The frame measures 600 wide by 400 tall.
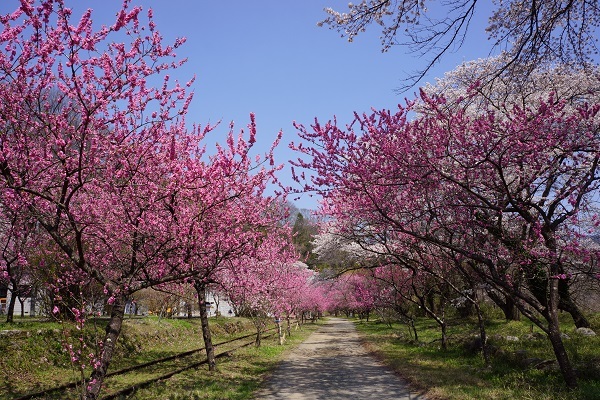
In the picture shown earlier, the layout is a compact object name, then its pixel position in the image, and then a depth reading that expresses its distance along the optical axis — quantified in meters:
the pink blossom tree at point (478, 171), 7.76
